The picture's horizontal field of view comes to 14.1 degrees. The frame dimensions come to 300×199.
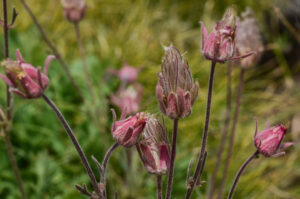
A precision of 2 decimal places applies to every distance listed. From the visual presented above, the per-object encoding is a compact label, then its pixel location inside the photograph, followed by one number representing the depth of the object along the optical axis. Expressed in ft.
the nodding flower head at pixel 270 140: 1.61
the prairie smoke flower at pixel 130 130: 1.56
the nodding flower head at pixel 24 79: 1.55
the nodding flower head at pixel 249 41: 1.93
